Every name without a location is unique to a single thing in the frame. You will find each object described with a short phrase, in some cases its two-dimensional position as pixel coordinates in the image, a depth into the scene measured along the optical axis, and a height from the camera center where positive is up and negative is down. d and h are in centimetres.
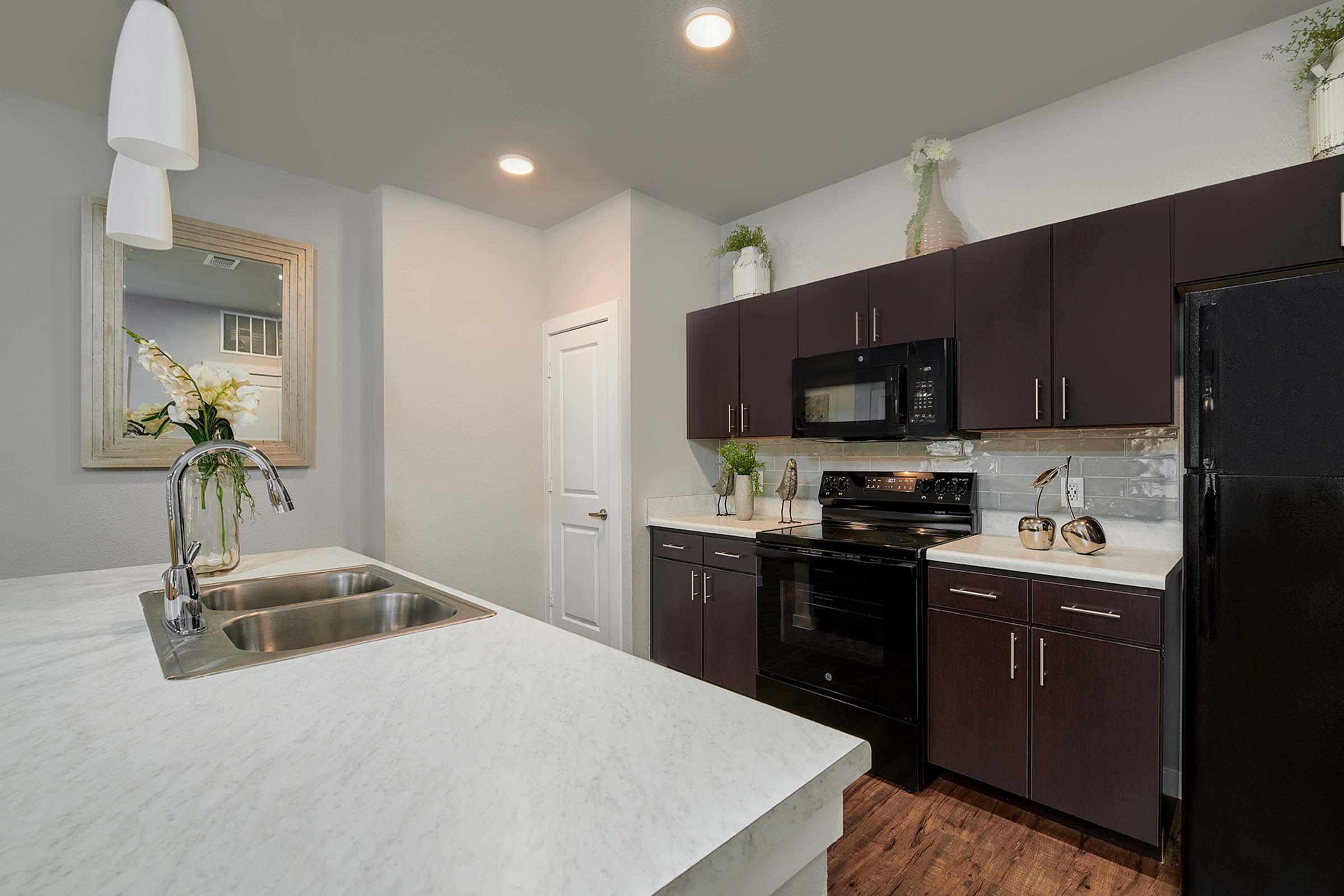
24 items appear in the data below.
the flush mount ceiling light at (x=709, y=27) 200 +140
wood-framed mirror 255 +57
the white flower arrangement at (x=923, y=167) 271 +124
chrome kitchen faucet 120 -22
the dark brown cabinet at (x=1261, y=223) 172 +66
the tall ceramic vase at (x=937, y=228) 265 +94
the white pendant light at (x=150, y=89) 93 +55
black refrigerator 142 -35
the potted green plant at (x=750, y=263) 341 +103
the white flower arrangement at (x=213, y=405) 172 +13
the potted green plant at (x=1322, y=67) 179 +116
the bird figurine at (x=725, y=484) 347 -21
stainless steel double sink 108 -38
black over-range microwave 253 +24
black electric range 232 -67
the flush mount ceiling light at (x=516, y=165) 296 +139
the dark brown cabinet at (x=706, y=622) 293 -88
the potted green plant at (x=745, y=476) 329 -15
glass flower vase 174 -20
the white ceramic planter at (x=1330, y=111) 179 +98
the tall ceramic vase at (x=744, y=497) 329 -26
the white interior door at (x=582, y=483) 341 -20
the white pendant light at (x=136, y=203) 132 +54
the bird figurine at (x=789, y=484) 315 -19
